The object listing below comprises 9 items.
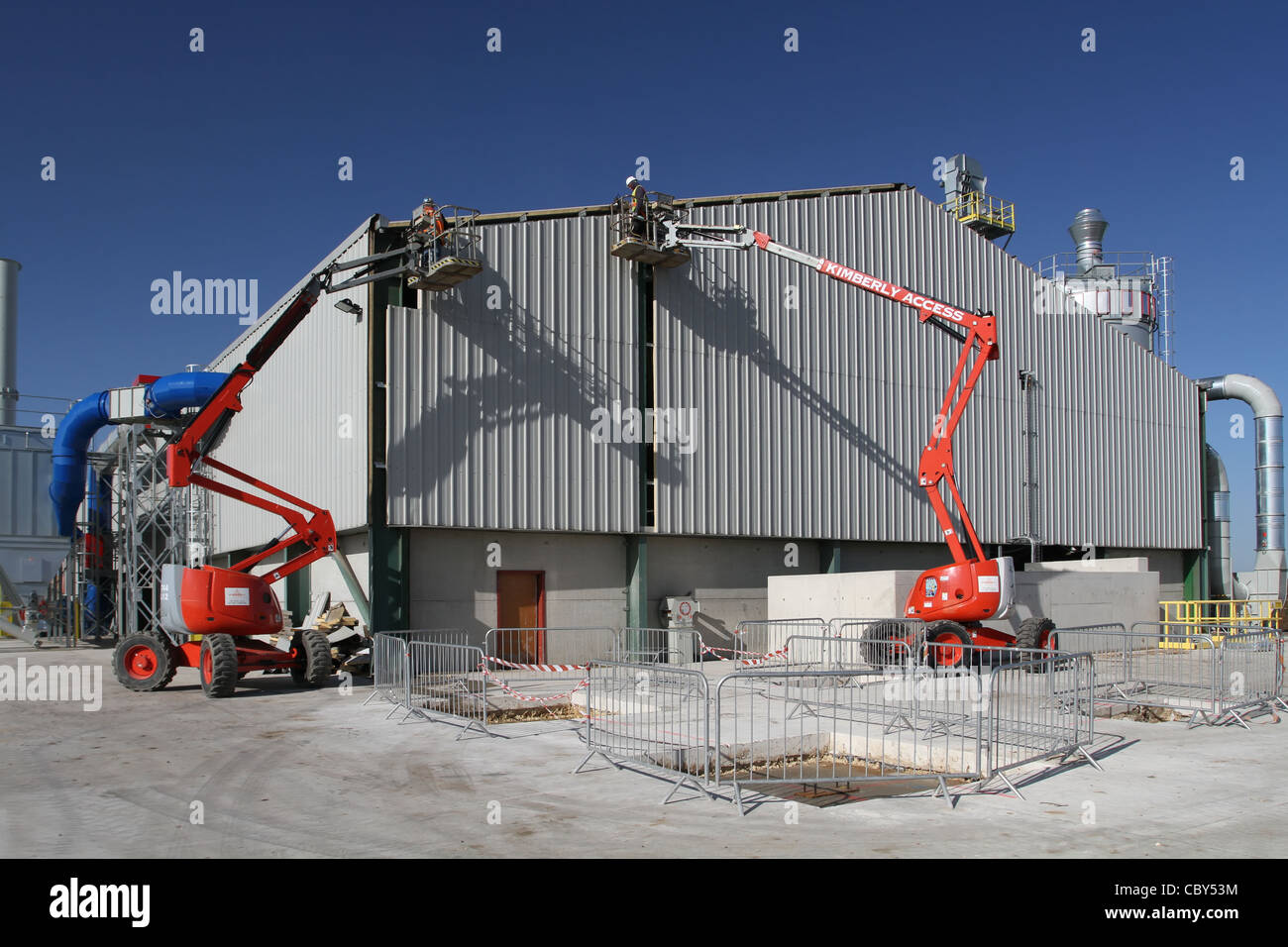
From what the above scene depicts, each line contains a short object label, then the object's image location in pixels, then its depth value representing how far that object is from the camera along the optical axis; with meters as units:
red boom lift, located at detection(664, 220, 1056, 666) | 20.70
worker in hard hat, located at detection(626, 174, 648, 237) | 25.33
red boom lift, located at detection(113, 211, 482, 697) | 18.30
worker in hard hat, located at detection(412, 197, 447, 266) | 22.38
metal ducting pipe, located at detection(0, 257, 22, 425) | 43.16
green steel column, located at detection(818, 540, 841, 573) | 28.97
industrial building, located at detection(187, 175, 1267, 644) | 23.28
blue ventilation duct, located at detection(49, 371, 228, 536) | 34.50
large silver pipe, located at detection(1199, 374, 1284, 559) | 37.22
